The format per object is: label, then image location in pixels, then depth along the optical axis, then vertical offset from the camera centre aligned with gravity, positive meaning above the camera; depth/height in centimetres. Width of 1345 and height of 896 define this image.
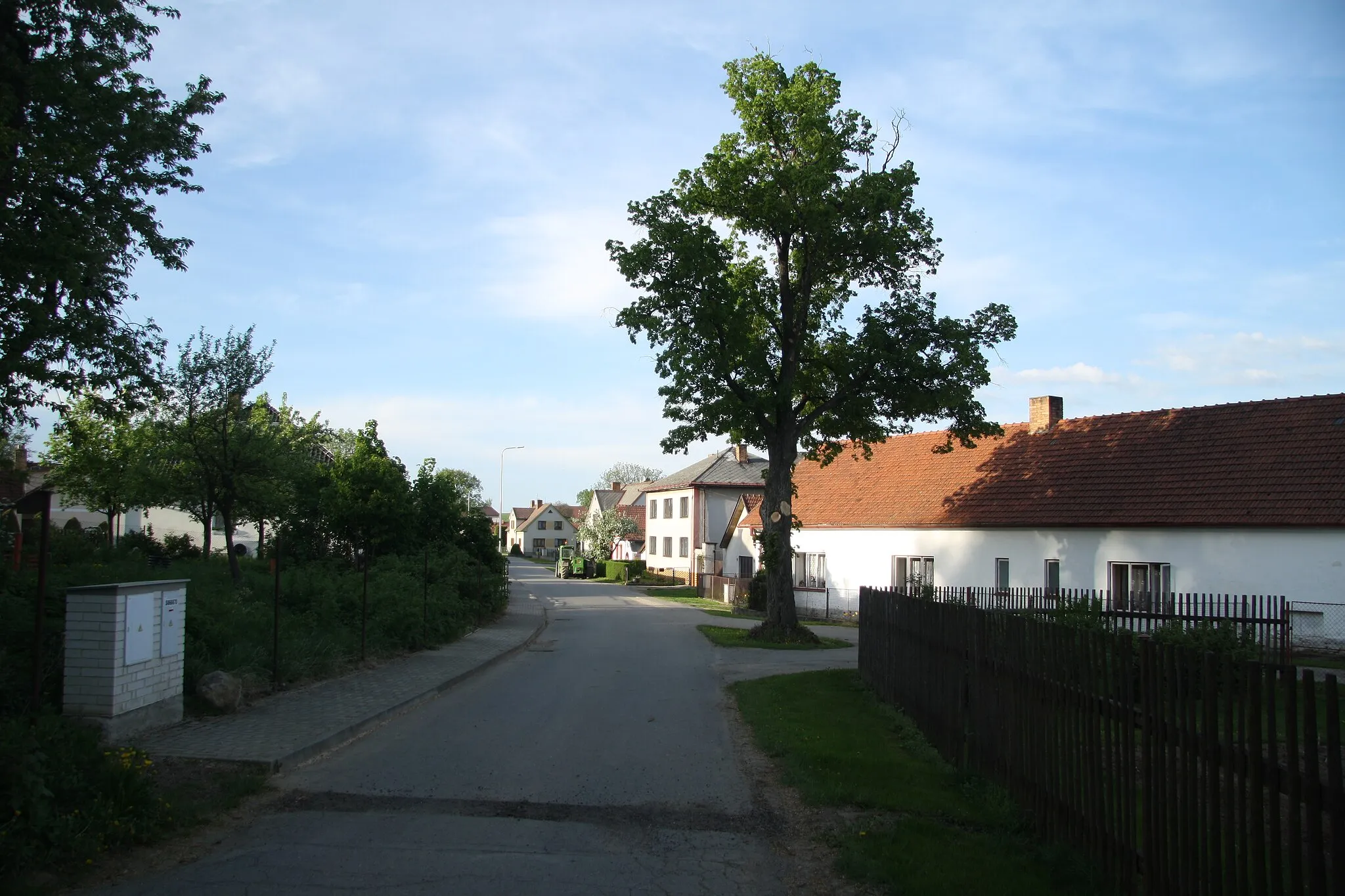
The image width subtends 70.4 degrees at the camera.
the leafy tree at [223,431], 1956 +188
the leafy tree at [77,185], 1307 +492
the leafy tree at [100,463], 3067 +198
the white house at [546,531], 14125 -136
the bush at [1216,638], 1358 -169
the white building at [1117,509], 2317 +45
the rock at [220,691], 1038 -186
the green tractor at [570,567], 6969 -335
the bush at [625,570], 6302 -323
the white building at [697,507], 5788 +98
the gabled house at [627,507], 8156 +152
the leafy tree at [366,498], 2364 +59
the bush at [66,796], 555 -176
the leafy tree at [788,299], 2242 +546
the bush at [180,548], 3447 -104
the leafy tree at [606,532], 7331 -75
